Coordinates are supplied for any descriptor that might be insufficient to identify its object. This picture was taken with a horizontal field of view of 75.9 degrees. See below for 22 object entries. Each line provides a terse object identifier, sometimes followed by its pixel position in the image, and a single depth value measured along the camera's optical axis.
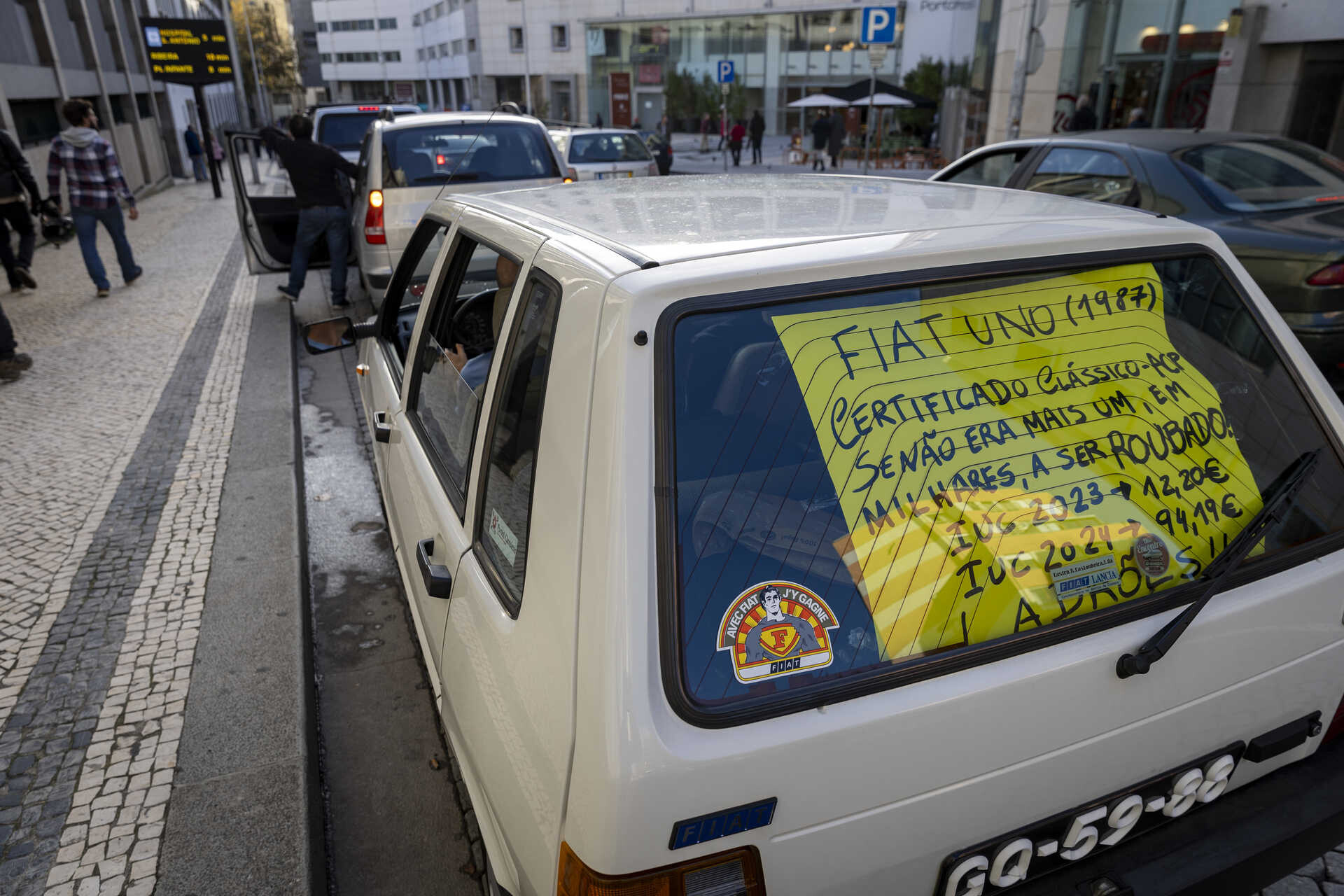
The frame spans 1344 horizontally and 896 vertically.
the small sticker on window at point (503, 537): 1.70
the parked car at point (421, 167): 7.81
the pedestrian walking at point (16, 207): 9.12
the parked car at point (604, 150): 14.68
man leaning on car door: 8.35
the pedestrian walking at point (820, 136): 26.14
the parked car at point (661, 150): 20.12
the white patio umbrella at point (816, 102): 28.44
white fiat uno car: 1.30
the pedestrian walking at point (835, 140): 25.48
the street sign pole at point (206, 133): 19.97
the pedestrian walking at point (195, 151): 26.23
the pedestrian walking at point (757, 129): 29.73
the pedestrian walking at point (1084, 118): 15.67
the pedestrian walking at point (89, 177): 9.02
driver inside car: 2.11
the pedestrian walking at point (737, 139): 30.16
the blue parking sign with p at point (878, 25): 15.12
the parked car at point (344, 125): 14.45
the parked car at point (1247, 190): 4.93
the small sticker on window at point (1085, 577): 1.56
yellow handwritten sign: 1.49
